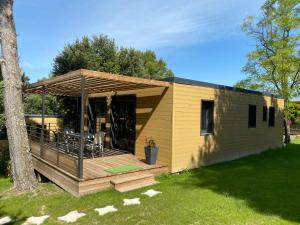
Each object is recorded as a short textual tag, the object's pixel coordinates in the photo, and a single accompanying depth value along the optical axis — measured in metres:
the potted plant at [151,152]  7.12
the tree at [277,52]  14.77
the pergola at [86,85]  5.35
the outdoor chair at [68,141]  7.65
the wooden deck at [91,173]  5.60
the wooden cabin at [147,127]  6.02
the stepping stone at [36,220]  4.36
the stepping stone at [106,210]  4.57
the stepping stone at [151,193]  5.44
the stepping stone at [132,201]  4.94
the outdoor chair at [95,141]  7.86
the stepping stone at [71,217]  4.34
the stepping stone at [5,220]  4.58
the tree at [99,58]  16.55
